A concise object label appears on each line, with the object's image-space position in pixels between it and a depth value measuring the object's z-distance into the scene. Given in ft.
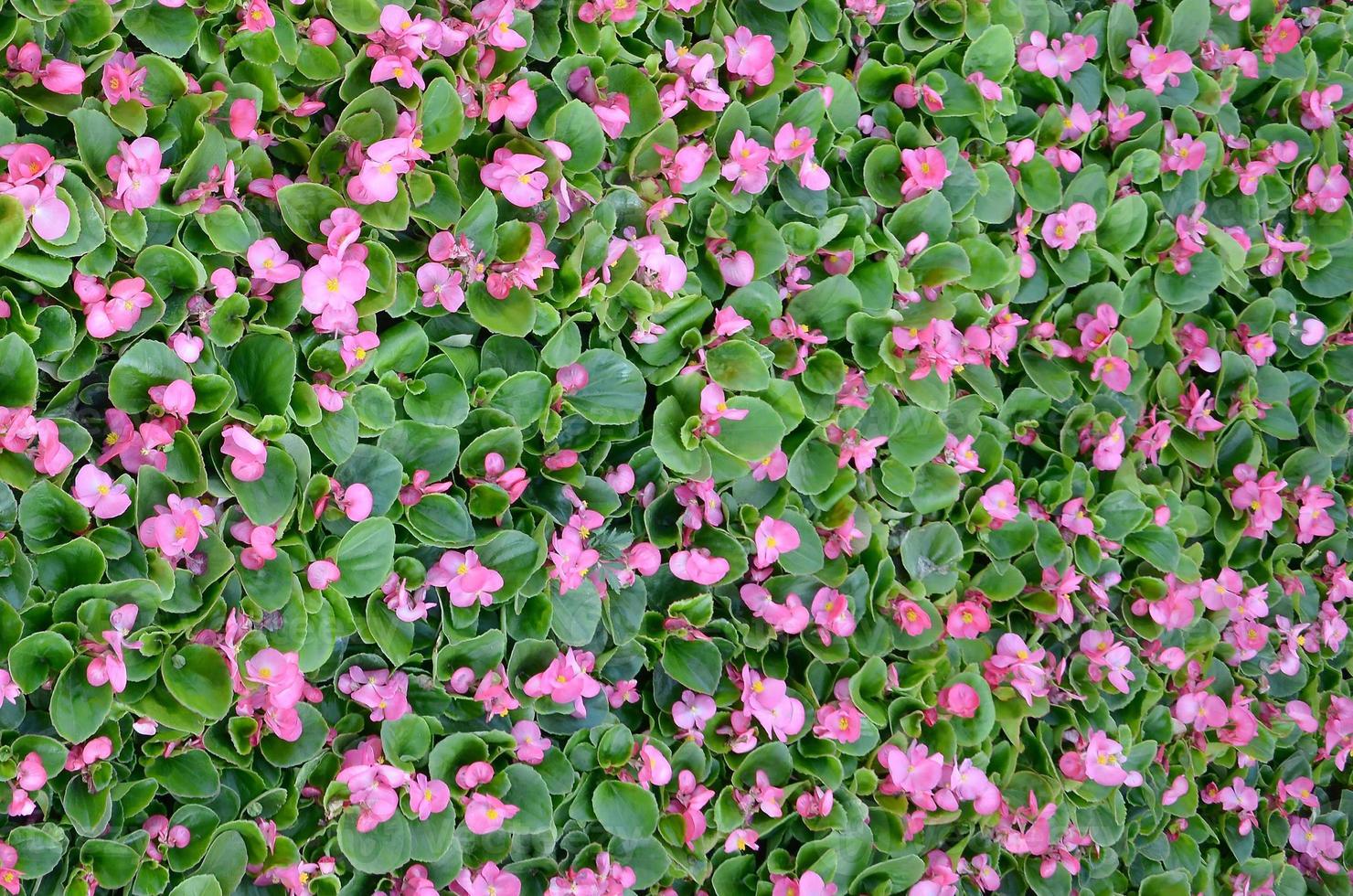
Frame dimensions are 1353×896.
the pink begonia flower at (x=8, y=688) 3.06
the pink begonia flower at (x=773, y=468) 4.19
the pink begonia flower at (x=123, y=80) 3.24
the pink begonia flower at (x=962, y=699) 4.48
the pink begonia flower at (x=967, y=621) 4.59
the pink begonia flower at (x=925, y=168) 4.44
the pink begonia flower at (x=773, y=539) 4.05
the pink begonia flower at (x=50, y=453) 3.04
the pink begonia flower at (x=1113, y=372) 4.91
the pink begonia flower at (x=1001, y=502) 4.64
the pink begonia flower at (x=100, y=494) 3.14
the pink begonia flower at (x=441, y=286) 3.61
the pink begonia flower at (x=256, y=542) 3.28
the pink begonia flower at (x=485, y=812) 3.59
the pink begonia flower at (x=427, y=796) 3.49
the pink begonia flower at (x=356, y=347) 3.43
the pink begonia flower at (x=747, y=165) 4.05
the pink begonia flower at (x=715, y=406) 3.88
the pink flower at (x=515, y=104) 3.69
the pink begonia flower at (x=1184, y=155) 5.14
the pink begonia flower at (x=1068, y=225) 4.85
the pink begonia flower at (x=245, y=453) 3.18
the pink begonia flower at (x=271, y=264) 3.34
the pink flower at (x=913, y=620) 4.35
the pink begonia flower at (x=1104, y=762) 4.70
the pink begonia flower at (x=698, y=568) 3.94
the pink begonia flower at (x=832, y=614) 4.19
